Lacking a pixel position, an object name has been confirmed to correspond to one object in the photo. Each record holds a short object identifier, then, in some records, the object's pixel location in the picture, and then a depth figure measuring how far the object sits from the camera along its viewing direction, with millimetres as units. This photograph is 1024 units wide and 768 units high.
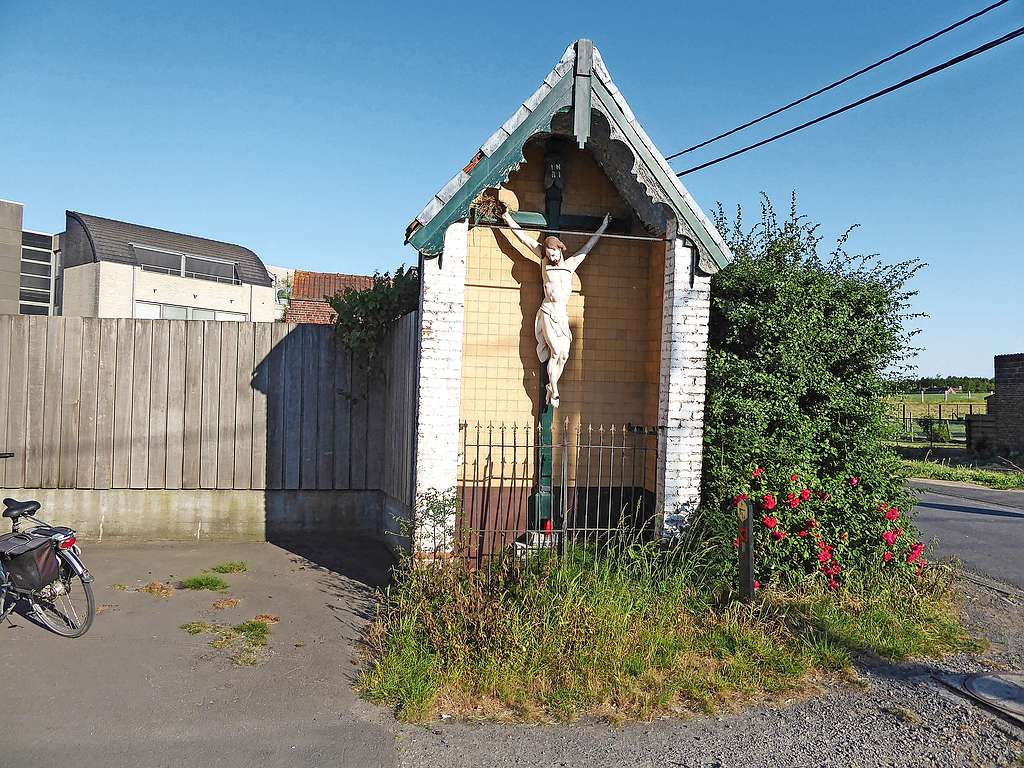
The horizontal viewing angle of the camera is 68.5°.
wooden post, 5793
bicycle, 5516
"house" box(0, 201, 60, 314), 28094
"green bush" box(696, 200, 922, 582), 6625
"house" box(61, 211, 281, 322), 29078
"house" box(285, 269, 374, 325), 24594
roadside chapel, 6504
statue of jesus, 7082
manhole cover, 4738
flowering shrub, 6461
